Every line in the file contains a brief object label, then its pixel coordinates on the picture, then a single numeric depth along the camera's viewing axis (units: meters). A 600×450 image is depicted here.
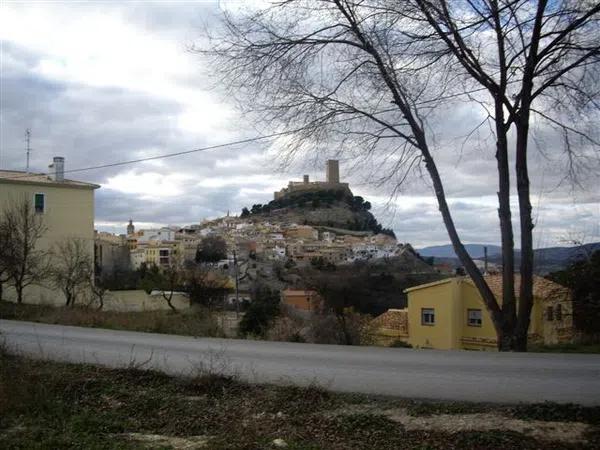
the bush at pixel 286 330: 18.11
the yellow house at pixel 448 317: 45.88
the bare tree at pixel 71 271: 32.25
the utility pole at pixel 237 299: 31.76
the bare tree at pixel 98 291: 31.74
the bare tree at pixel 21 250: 30.55
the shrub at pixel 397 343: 32.86
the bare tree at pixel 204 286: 37.66
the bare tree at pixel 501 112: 14.04
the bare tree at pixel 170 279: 38.56
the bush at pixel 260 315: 21.18
